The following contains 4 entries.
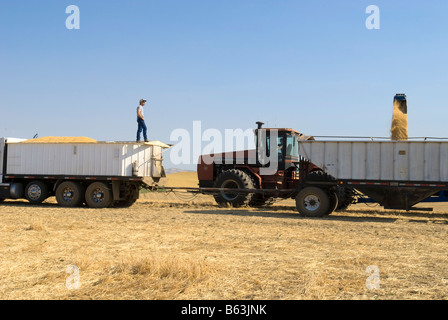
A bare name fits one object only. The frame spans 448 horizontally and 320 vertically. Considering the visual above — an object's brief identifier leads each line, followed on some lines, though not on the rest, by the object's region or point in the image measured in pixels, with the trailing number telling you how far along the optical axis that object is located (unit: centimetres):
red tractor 1814
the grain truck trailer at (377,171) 1587
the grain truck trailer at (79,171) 2030
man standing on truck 1950
